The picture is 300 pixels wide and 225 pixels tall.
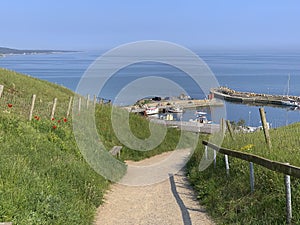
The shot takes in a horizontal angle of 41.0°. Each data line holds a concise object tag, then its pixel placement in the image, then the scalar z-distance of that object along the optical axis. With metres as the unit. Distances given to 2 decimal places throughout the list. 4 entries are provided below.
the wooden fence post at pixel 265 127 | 9.30
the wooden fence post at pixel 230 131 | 12.68
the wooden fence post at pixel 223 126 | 14.42
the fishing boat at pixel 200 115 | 55.73
